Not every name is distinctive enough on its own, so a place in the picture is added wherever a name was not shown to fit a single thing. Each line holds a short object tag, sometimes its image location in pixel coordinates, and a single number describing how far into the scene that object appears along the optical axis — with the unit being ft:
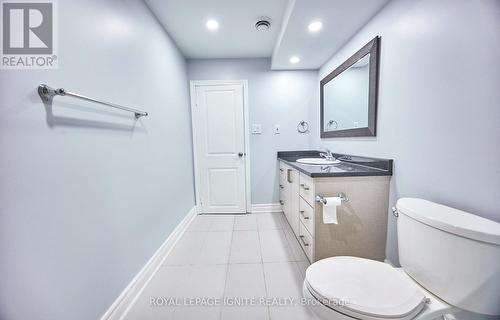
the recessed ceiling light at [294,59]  7.59
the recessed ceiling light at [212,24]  5.98
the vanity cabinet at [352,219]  4.56
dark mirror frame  4.85
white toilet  2.15
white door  8.82
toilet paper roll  4.28
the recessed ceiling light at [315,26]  5.26
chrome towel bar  2.48
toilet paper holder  4.45
